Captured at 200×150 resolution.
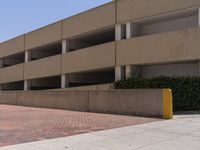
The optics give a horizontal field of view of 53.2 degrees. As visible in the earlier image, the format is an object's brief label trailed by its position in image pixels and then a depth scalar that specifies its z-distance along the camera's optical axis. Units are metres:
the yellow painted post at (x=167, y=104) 9.68
